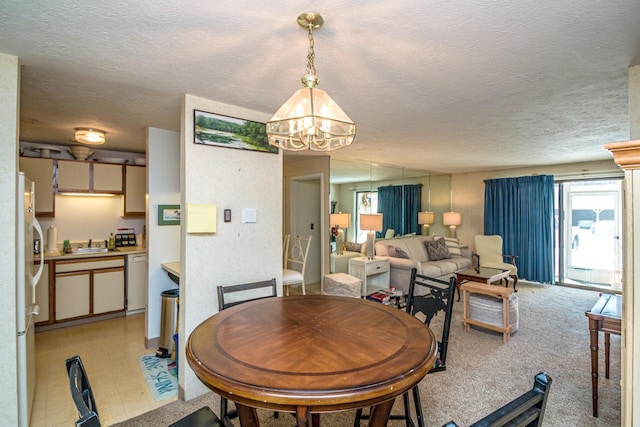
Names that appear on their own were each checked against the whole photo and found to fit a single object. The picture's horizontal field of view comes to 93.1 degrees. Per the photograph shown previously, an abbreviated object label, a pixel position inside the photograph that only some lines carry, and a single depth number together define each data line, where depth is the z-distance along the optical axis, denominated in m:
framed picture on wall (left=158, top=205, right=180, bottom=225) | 3.29
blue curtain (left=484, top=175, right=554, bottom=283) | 5.76
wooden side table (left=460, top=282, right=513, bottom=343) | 3.30
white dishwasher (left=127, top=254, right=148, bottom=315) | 3.94
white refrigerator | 1.74
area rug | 2.37
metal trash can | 2.94
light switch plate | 2.57
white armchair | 5.65
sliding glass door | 5.23
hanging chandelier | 1.39
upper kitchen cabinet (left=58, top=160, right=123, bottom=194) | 3.82
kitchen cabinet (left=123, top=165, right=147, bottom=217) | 4.20
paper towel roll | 3.79
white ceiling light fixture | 3.20
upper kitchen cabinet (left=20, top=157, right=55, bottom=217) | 3.60
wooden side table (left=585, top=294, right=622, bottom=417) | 2.06
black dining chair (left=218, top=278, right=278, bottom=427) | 1.73
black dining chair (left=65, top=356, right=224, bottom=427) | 0.80
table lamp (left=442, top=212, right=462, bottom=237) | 6.75
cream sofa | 5.02
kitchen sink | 3.78
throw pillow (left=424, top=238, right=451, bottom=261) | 5.75
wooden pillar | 1.03
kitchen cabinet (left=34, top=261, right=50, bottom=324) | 3.40
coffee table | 4.38
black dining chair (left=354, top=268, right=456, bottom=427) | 1.79
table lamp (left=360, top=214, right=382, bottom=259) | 4.89
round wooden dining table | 1.01
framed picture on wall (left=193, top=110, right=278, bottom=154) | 2.32
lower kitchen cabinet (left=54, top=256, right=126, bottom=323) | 3.54
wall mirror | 5.16
